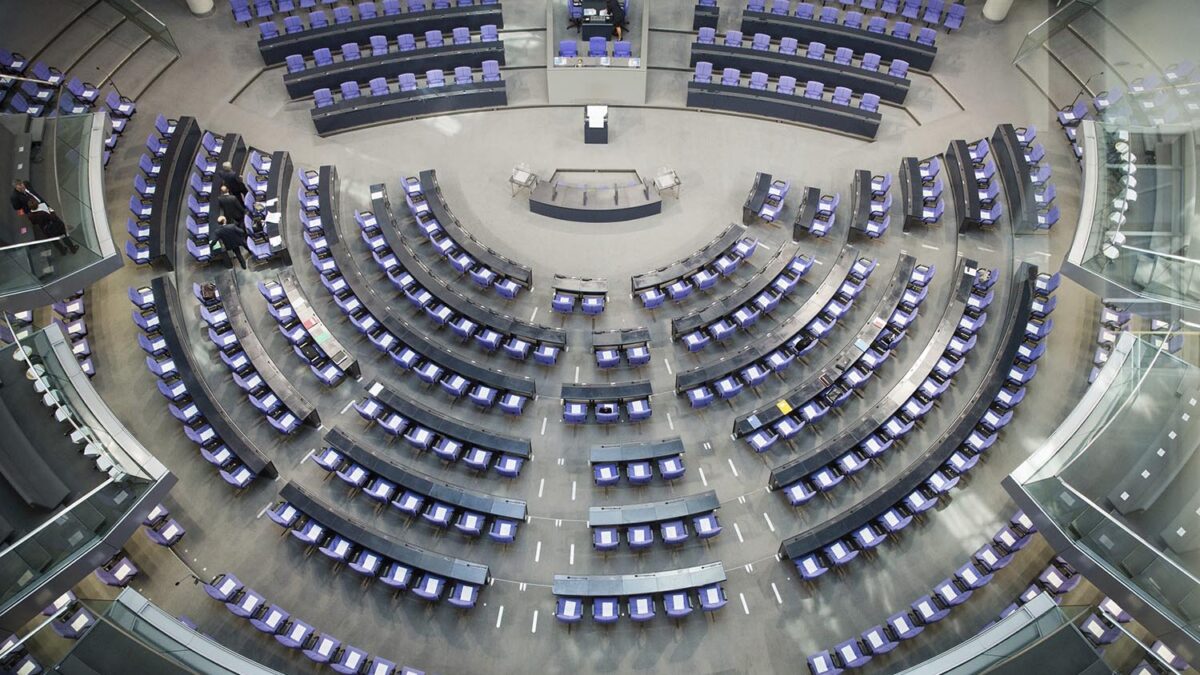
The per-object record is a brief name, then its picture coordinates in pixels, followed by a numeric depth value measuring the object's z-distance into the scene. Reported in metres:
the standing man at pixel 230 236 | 19.52
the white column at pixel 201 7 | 26.41
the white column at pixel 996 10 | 26.58
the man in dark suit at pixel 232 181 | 19.98
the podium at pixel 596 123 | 23.83
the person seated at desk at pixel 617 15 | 24.81
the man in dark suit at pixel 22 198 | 16.64
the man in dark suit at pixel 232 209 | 19.56
